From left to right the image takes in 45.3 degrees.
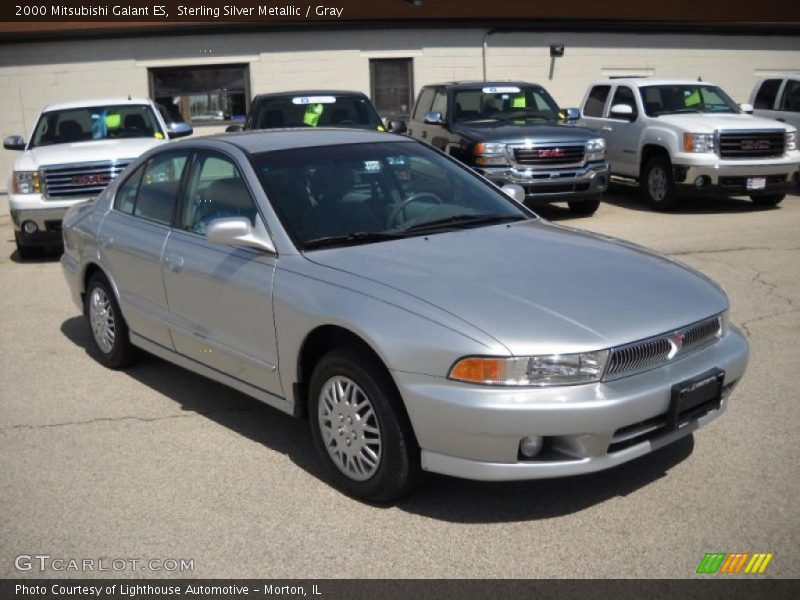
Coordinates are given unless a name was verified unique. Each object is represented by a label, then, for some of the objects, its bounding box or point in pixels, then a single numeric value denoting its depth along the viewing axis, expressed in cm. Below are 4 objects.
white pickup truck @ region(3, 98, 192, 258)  1090
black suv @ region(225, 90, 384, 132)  1279
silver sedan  388
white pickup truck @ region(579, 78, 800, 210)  1295
